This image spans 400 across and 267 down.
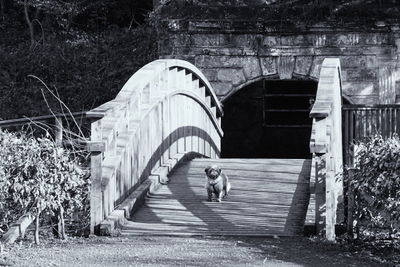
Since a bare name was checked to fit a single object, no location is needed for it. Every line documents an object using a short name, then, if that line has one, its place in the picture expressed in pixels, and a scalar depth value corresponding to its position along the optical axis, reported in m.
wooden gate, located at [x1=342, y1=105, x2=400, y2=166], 18.01
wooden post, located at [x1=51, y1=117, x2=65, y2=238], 11.66
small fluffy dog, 13.68
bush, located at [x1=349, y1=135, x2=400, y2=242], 10.94
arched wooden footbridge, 11.91
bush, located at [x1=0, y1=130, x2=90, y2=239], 11.09
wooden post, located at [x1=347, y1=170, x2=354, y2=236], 11.58
